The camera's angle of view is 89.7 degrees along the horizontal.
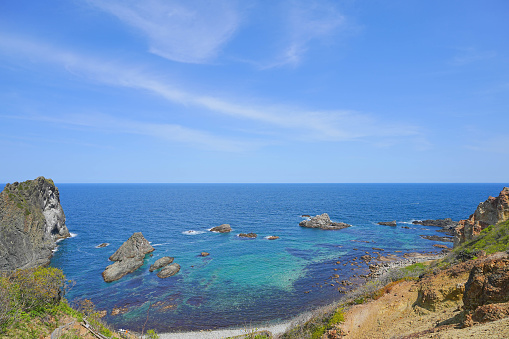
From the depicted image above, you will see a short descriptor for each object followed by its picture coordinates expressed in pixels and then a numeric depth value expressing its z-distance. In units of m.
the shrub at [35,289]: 22.99
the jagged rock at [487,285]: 15.50
